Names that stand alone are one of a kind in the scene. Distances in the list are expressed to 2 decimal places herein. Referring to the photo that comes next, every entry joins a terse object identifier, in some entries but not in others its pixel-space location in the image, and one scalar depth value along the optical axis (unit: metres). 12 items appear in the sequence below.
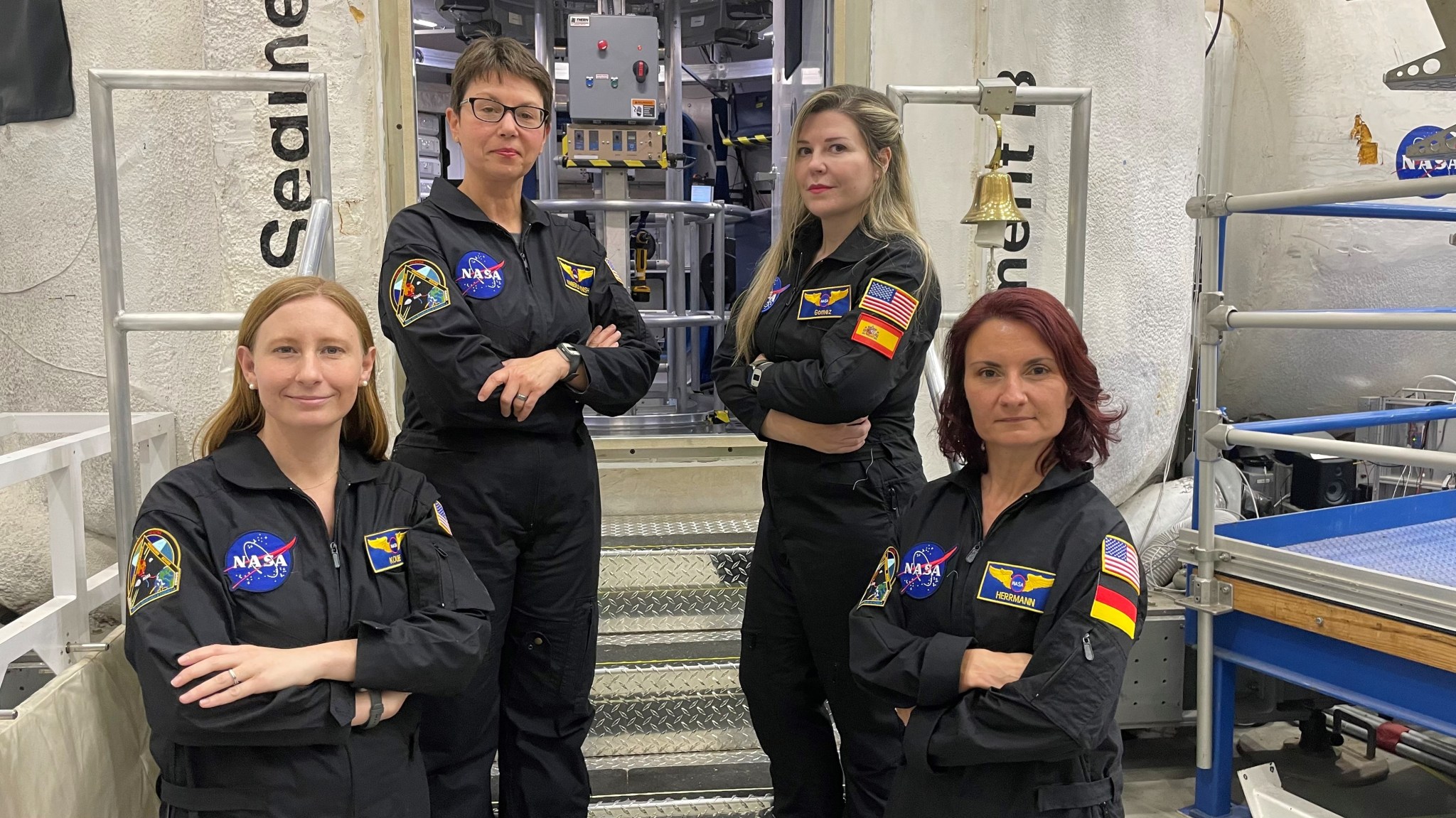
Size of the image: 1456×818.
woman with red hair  1.24
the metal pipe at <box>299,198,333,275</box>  1.78
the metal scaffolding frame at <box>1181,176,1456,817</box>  2.29
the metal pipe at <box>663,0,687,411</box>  5.45
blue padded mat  2.29
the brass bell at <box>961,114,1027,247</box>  2.04
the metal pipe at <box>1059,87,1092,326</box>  2.09
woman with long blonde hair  1.66
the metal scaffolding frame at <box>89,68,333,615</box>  1.79
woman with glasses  1.66
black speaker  3.57
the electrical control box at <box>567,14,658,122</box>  5.30
